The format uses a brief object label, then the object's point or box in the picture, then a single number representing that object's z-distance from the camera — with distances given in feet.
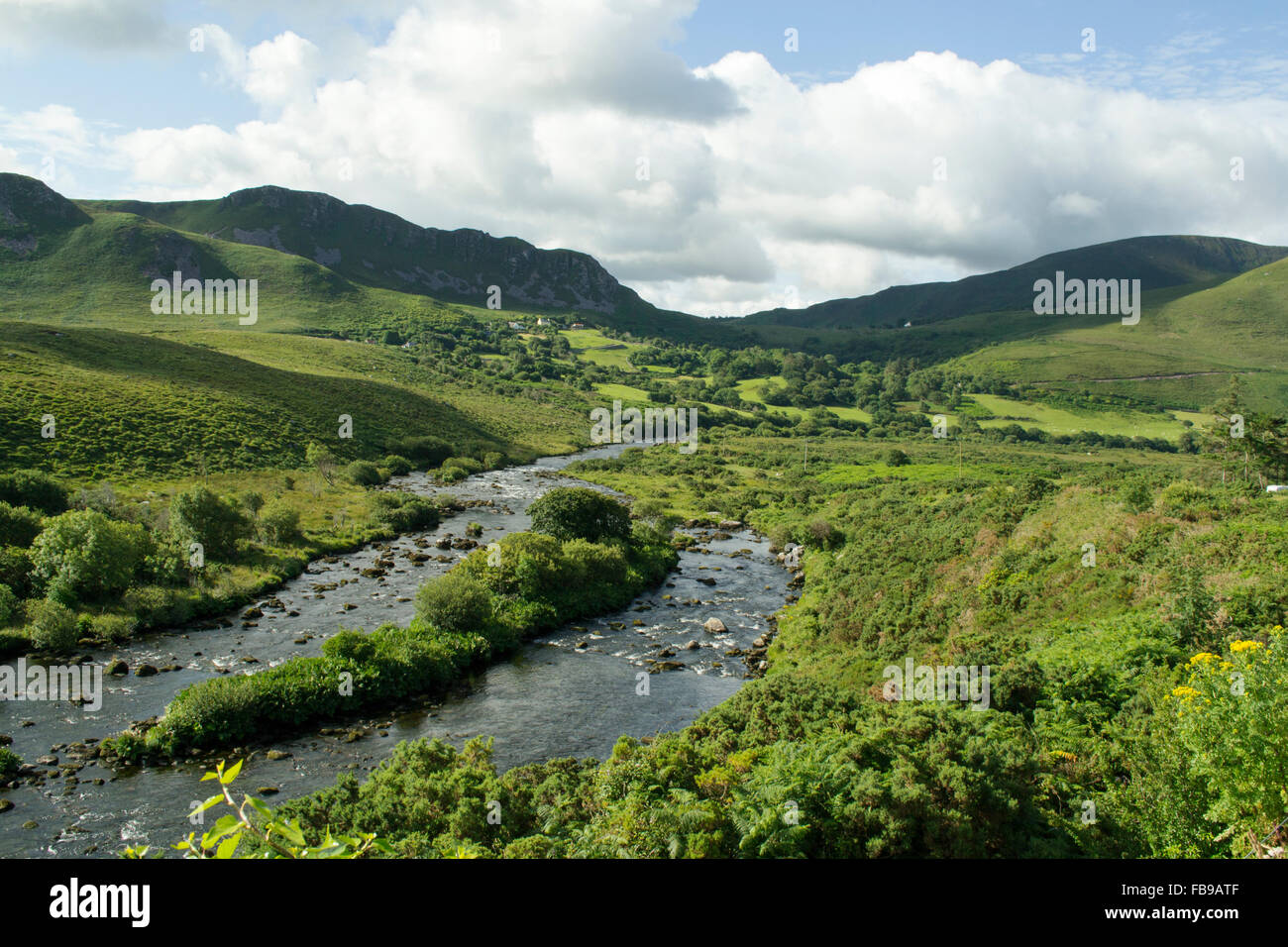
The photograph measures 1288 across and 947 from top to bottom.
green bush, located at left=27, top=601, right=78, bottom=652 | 122.42
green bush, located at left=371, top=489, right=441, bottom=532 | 231.50
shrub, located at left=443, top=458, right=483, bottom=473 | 348.79
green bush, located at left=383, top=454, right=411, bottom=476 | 327.90
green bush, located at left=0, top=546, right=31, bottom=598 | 138.00
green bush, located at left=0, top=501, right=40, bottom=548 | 152.97
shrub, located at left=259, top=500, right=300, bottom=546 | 192.95
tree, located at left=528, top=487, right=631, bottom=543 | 198.90
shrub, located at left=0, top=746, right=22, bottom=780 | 86.84
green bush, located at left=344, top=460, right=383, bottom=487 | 294.46
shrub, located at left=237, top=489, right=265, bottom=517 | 208.13
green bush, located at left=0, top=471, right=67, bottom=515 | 177.58
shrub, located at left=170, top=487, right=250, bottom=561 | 170.50
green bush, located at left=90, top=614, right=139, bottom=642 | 130.52
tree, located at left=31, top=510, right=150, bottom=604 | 136.46
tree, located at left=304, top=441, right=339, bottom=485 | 289.12
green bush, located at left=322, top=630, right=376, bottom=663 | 119.65
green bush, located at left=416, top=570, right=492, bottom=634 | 138.21
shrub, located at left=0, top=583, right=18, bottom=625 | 127.41
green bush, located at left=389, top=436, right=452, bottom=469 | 355.97
